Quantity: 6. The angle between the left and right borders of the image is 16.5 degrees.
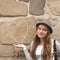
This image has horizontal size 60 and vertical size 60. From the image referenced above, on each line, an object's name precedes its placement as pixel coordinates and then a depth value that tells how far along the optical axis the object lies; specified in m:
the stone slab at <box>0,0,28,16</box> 2.23
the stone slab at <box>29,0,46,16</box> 2.24
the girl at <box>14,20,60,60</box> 2.10
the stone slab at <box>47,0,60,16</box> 2.24
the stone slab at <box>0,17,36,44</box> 2.23
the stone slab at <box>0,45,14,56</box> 2.24
